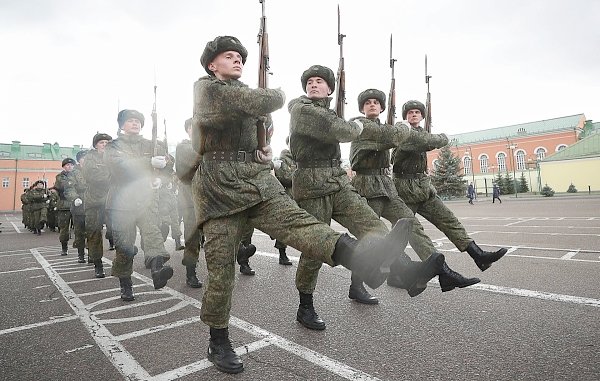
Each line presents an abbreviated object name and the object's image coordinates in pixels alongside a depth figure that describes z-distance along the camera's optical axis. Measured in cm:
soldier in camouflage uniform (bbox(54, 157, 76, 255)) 948
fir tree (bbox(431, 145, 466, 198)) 4169
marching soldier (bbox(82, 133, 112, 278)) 629
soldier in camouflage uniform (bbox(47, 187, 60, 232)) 1834
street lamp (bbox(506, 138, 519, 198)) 6139
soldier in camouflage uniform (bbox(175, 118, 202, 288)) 373
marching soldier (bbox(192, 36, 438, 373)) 249
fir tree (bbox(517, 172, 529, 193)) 5098
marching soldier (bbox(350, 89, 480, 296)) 394
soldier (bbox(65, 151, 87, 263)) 804
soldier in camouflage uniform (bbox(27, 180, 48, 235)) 1750
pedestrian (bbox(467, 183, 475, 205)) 3144
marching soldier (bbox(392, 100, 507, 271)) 436
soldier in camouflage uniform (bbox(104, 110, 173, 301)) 470
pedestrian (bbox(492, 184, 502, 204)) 3116
